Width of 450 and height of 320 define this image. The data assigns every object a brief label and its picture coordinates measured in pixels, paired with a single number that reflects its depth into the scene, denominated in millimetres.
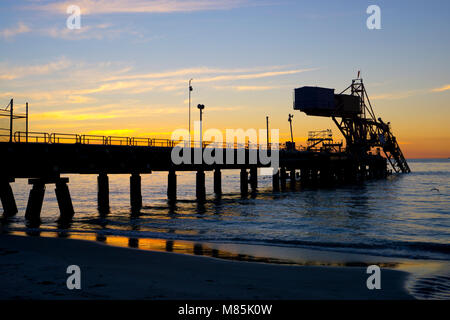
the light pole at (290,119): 99375
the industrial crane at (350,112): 83625
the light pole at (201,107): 54659
